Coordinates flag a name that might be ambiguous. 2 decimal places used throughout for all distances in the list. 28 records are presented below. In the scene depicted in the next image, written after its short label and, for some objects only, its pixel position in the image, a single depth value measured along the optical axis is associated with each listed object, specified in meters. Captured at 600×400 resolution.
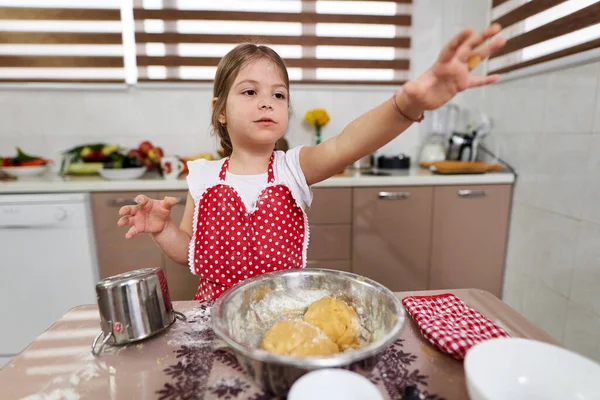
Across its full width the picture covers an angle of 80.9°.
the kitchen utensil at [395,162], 1.93
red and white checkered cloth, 0.50
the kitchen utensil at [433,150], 2.04
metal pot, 0.53
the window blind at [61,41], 1.90
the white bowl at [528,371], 0.37
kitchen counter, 1.58
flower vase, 2.11
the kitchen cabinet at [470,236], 1.75
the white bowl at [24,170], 1.68
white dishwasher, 1.58
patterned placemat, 0.44
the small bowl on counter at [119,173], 1.67
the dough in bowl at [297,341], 0.45
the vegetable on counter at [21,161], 1.74
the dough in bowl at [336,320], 0.52
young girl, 0.77
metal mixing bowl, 0.39
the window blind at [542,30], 1.31
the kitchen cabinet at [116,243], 1.63
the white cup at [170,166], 1.75
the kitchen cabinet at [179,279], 1.69
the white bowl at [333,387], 0.34
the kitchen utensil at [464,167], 1.74
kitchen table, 0.45
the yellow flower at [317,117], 2.05
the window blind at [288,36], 1.98
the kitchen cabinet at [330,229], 1.71
